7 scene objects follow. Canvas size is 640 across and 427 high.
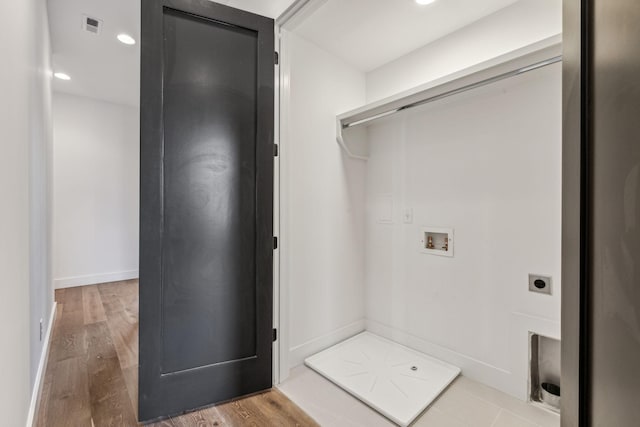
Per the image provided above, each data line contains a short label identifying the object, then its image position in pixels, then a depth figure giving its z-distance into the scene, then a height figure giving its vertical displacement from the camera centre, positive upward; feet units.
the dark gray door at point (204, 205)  5.15 +0.13
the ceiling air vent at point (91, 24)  8.03 +5.18
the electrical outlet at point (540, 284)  5.74 -1.39
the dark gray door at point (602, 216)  1.24 -0.01
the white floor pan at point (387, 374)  5.71 -3.65
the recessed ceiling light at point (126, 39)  8.81 +5.20
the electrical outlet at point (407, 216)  8.08 -0.10
